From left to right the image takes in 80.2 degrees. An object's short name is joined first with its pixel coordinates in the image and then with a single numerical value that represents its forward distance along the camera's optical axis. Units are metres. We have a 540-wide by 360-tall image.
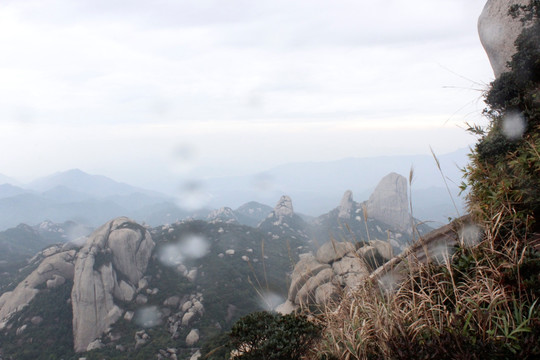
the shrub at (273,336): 4.52
